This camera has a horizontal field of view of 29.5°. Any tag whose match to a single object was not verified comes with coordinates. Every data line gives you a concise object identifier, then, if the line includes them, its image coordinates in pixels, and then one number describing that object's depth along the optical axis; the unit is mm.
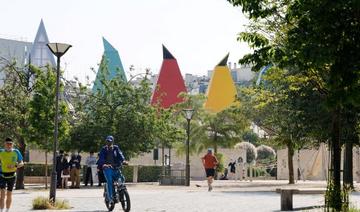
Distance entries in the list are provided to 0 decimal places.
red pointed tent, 86438
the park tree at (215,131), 51188
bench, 15461
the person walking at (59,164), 27781
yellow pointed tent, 85375
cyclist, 15277
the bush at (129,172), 39031
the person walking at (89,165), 30239
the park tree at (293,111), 22969
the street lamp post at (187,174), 32344
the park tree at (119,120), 32812
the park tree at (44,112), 26453
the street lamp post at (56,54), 17094
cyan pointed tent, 98925
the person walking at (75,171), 28922
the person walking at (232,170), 47531
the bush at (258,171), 51266
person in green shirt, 14203
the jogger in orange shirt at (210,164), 26547
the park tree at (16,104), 27991
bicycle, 14742
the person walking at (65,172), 28062
